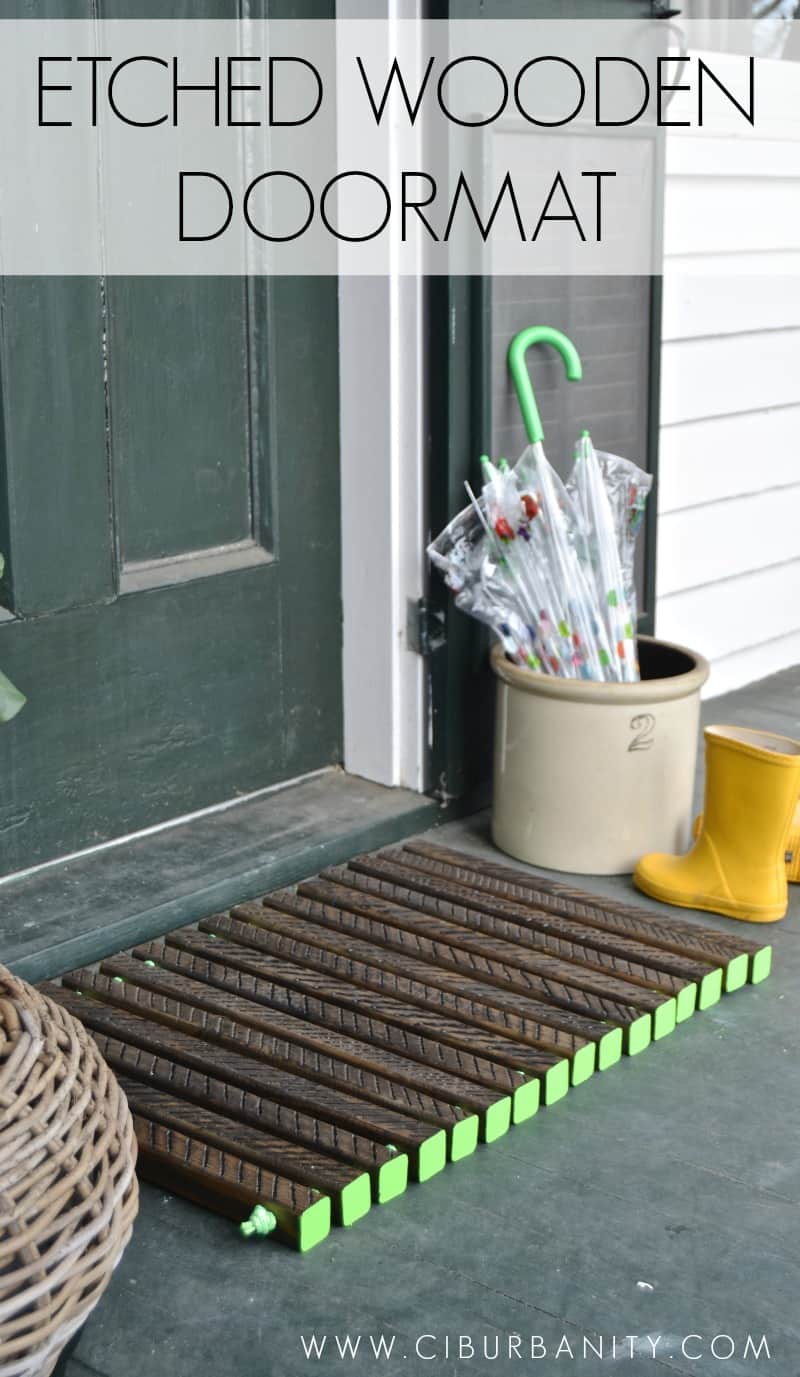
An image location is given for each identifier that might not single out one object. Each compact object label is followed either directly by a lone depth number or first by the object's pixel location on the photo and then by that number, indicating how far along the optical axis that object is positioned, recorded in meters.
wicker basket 1.26
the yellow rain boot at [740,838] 2.39
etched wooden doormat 1.81
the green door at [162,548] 2.34
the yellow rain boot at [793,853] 2.61
